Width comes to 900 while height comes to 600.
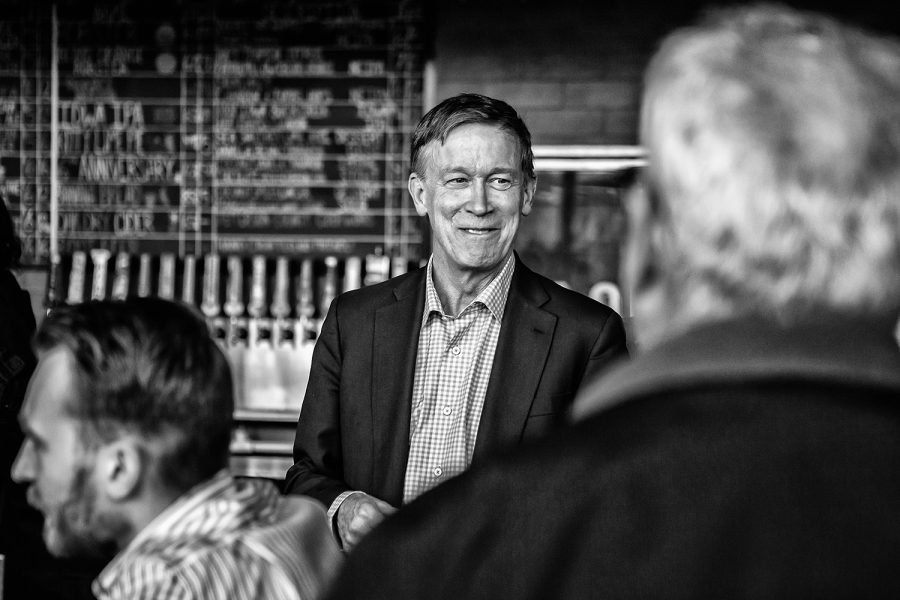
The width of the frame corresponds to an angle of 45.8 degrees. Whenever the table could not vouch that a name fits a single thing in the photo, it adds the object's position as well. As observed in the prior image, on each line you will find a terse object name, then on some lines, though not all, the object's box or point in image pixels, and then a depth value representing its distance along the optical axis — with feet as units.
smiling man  6.56
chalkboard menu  14.34
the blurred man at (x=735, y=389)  2.22
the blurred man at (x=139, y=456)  3.97
